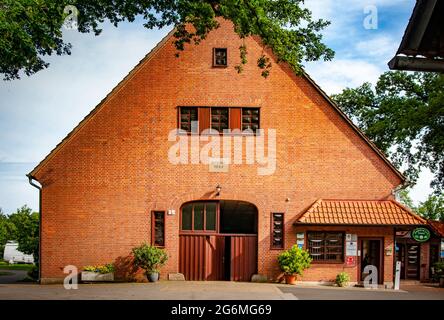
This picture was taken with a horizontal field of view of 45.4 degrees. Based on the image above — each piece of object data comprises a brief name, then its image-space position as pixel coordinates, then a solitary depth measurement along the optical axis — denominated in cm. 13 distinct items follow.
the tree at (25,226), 4169
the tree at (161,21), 1537
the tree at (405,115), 3300
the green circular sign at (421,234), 2286
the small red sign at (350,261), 2297
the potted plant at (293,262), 2216
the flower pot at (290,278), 2239
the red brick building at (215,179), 2269
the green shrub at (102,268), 2202
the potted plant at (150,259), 2183
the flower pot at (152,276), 2191
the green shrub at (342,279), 2245
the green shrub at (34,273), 2581
